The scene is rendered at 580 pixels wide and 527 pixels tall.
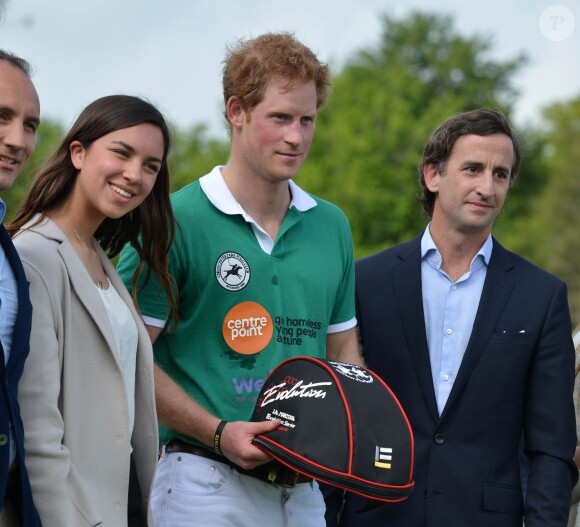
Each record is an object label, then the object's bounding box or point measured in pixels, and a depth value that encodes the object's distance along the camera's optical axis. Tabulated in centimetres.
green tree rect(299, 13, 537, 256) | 4497
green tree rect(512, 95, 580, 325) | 4894
